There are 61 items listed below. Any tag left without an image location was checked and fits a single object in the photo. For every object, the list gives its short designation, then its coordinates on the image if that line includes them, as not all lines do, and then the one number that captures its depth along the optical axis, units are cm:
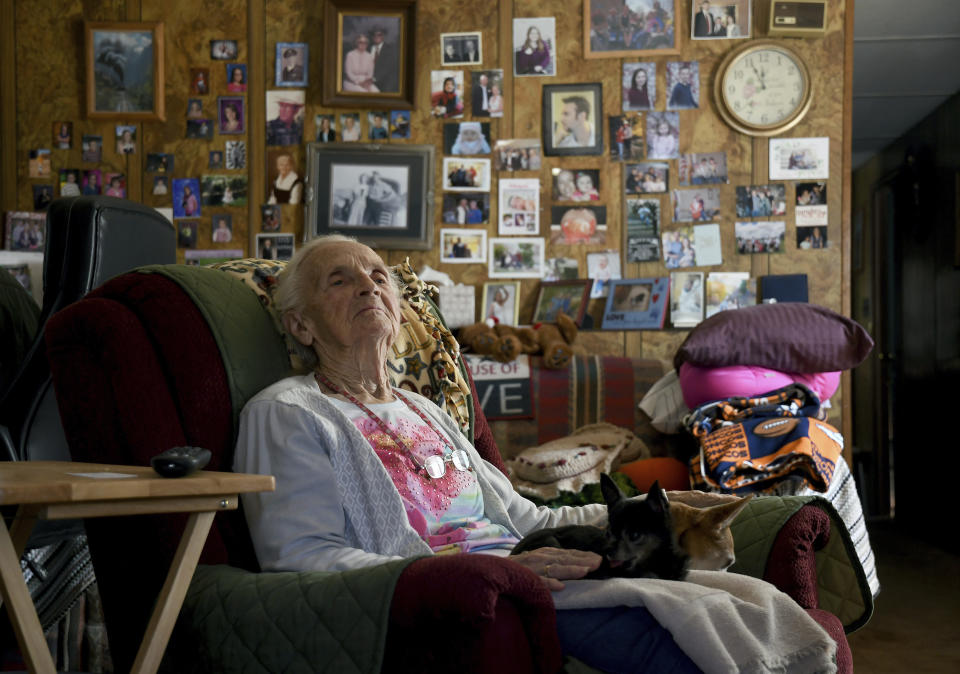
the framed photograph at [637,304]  386
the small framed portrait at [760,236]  385
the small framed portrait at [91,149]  400
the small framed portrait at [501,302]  392
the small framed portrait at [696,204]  388
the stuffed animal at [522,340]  353
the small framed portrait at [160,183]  400
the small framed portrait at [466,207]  395
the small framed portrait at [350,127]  398
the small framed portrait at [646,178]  390
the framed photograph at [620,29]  391
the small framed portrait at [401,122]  396
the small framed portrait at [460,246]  396
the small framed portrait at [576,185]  392
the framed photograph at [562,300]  388
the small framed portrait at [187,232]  400
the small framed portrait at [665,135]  389
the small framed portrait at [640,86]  390
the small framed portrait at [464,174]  394
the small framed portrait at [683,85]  389
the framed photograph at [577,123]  391
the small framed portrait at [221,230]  399
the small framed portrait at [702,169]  388
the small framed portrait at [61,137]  401
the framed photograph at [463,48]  395
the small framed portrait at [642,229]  390
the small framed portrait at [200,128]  400
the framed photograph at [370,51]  394
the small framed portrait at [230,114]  399
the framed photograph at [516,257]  394
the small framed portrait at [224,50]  399
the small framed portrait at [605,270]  392
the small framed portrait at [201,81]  399
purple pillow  317
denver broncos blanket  279
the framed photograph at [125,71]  398
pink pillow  314
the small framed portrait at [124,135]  400
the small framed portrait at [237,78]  399
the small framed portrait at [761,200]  386
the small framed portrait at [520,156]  393
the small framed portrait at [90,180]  400
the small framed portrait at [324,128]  397
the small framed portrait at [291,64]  398
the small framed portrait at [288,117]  398
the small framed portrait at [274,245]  398
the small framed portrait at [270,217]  398
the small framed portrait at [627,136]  391
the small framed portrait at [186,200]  400
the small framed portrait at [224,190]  399
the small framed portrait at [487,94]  394
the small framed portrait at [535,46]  393
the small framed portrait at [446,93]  395
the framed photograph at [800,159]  384
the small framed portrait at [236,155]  399
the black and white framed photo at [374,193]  394
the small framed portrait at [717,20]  388
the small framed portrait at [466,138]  394
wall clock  385
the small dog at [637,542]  138
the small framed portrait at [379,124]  397
